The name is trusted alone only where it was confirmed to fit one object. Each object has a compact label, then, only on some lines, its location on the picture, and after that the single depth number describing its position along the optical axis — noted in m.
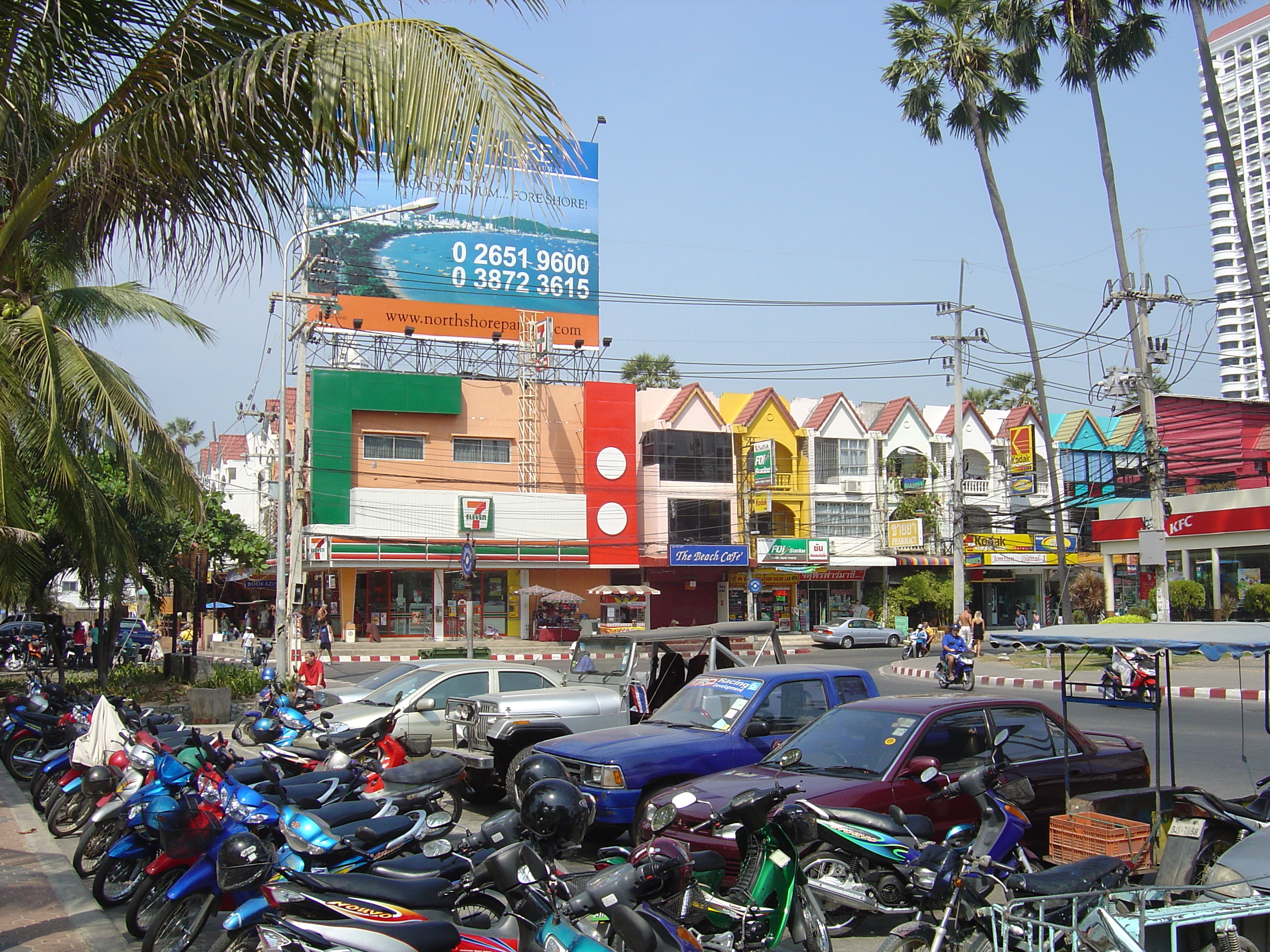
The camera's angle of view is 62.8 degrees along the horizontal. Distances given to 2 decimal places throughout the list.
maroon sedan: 7.06
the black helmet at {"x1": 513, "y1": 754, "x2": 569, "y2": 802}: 5.75
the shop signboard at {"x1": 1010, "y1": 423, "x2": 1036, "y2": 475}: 40.97
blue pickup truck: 8.27
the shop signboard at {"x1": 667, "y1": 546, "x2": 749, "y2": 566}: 43.78
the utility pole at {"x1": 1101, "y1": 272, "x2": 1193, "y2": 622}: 25.61
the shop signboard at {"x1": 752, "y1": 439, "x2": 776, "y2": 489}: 44.38
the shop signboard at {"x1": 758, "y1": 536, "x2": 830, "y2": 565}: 45.47
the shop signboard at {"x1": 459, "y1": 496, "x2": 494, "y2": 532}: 39.94
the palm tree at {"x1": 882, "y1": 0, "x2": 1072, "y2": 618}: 29.41
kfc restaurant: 30.53
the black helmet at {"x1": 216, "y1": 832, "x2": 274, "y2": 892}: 5.22
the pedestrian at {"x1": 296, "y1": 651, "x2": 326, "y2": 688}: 18.95
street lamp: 22.38
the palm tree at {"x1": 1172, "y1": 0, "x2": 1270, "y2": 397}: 24.39
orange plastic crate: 6.32
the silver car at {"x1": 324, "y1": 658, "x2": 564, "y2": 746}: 12.38
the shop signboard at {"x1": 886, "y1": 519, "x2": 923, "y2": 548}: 45.84
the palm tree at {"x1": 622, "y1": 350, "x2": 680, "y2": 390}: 57.09
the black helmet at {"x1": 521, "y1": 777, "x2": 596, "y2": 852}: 4.55
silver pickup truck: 10.41
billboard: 41.88
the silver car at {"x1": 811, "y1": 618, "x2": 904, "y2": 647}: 41.66
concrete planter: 17.17
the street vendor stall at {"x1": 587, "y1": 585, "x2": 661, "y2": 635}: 42.31
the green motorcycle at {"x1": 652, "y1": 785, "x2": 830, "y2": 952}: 5.26
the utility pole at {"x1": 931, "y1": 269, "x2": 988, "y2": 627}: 33.38
